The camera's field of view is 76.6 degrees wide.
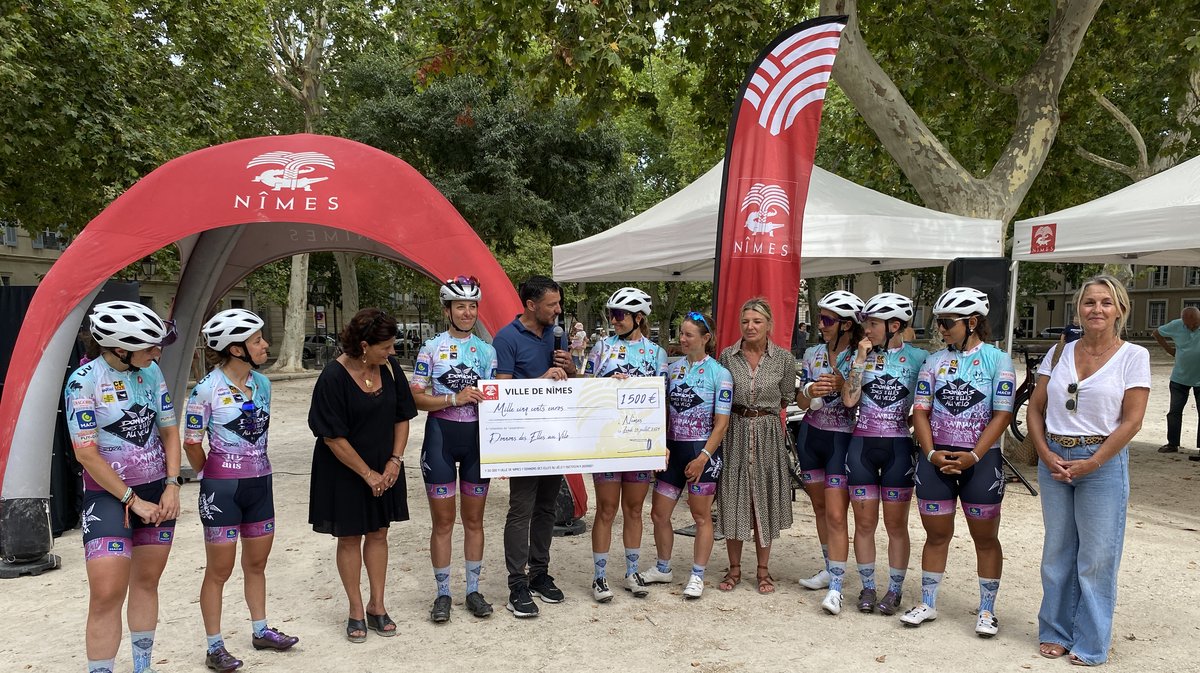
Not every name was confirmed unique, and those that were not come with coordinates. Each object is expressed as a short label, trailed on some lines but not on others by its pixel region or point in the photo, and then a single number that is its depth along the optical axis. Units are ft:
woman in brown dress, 15.15
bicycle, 25.08
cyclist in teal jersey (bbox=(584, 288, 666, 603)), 14.65
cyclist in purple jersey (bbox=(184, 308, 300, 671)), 11.58
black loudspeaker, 19.15
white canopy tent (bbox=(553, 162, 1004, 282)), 21.09
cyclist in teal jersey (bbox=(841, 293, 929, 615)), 13.73
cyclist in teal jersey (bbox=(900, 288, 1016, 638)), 12.69
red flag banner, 18.39
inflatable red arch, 17.72
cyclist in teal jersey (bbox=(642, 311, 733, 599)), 14.75
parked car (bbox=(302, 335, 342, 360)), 98.09
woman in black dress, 12.28
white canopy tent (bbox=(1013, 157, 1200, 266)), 19.60
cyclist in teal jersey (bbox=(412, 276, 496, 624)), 13.78
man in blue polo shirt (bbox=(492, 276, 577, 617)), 14.25
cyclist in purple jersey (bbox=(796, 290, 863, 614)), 14.52
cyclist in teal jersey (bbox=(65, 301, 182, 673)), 10.37
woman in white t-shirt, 11.74
